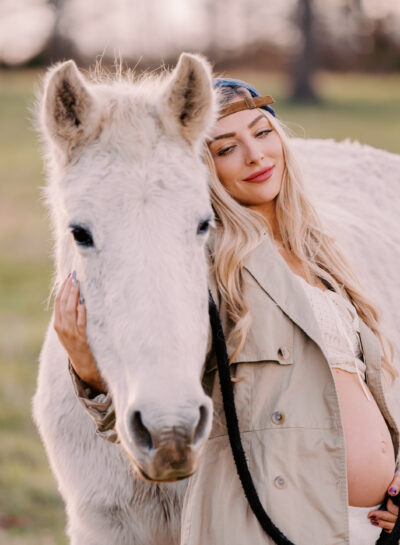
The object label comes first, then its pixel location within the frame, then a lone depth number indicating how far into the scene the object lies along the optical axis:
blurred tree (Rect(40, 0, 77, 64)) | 27.27
